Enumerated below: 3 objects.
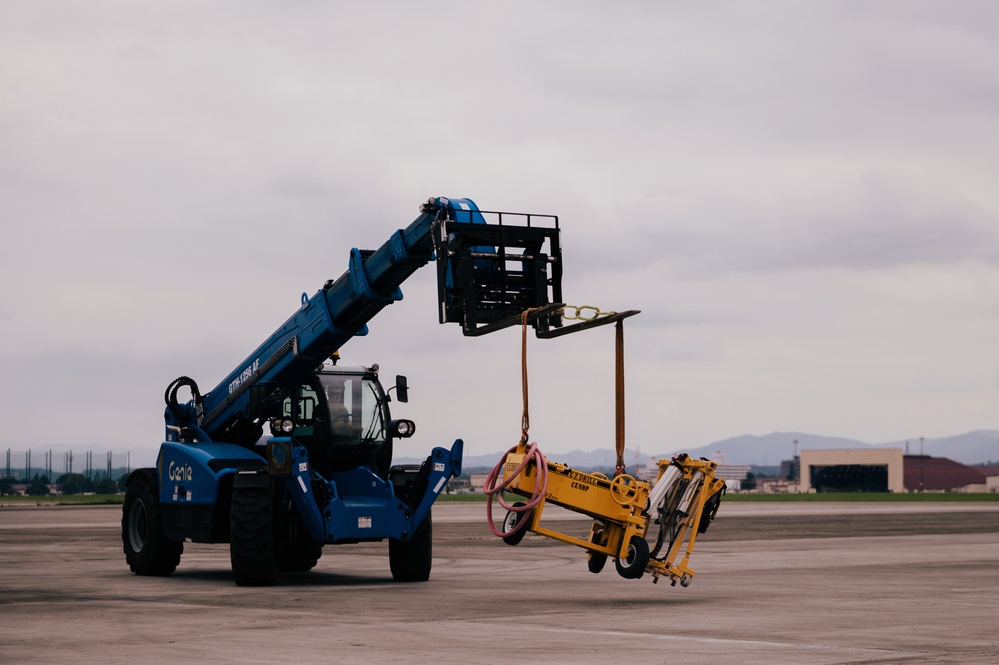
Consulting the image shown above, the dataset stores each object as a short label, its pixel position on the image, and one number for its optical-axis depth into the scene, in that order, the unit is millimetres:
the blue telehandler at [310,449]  20922
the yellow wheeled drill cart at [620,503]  17594
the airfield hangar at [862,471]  173500
